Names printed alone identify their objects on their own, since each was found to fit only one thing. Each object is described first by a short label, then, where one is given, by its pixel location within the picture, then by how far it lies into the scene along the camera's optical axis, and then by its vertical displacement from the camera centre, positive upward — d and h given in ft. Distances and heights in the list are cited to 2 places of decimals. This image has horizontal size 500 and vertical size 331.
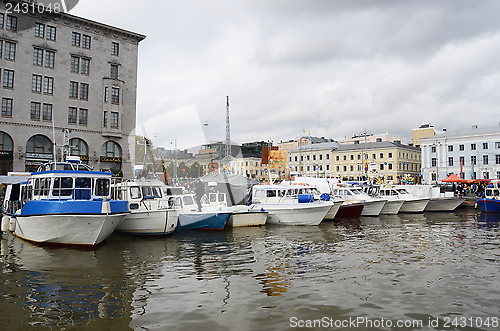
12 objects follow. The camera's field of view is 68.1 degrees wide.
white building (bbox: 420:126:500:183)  249.14 +24.36
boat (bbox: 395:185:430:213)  126.72 -5.55
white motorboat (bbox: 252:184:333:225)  88.89 -5.28
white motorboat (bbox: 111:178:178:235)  69.92 -4.71
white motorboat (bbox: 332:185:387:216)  115.14 -3.35
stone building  128.98 +36.57
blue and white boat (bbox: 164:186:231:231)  77.25 -6.16
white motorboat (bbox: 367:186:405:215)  122.21 -3.43
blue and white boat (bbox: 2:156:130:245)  55.93 -3.53
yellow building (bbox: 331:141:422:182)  312.29 +24.58
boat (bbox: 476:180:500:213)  126.20 -4.33
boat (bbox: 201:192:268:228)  82.80 -6.19
